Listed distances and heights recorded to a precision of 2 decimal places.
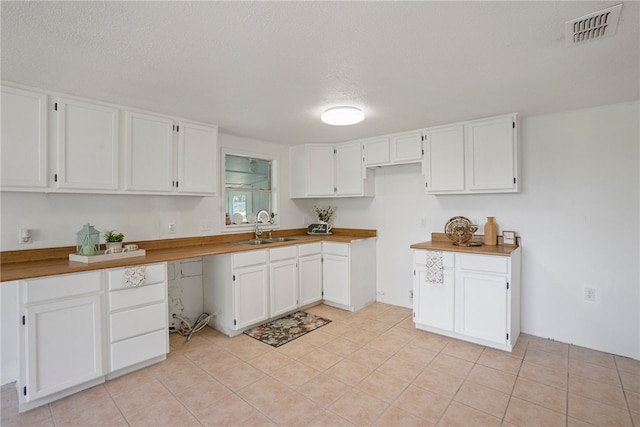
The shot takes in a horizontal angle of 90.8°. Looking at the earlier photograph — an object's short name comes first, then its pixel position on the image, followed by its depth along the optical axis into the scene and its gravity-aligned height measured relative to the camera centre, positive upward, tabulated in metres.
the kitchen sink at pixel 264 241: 3.78 -0.33
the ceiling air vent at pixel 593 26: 1.46 +0.91
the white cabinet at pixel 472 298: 2.82 -0.82
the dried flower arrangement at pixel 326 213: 4.72 +0.01
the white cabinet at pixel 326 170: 4.21 +0.60
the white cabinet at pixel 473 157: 2.99 +0.57
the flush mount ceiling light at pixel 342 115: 2.66 +0.85
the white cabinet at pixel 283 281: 3.23 -0.77
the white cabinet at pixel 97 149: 2.21 +0.55
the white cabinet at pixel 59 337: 2.03 -0.82
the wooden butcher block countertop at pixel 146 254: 2.15 -0.34
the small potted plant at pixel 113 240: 2.65 -0.20
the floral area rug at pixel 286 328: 3.15 -1.23
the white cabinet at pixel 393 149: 3.61 +0.77
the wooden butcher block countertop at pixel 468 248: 2.88 -0.34
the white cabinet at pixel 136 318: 2.38 -0.81
